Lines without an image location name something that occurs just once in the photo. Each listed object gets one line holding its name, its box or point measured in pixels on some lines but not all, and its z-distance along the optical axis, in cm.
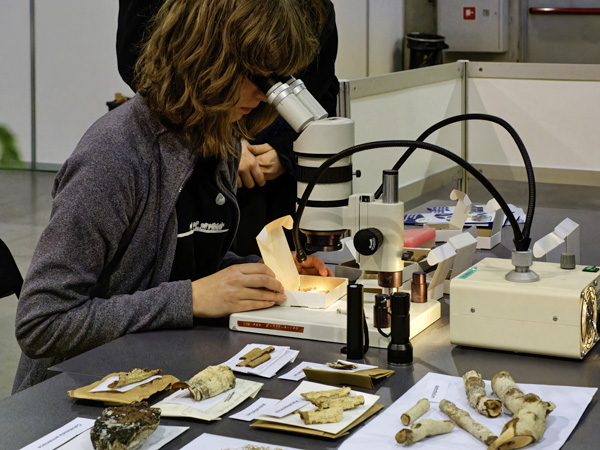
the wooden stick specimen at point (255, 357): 134
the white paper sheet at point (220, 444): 106
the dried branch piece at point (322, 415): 111
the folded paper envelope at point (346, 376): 125
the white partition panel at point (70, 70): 642
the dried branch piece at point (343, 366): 130
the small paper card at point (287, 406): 114
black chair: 198
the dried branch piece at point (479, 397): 114
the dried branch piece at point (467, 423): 107
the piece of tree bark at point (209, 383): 120
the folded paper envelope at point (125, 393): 119
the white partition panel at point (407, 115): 317
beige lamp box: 135
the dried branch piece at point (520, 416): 104
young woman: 143
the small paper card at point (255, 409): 115
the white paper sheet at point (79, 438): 107
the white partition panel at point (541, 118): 388
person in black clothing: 224
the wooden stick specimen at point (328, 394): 118
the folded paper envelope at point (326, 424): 109
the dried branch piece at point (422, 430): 106
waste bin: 706
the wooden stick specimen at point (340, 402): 115
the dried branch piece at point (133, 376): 124
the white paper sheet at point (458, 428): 107
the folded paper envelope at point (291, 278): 157
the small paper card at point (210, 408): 115
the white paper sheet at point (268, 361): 131
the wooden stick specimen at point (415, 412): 111
